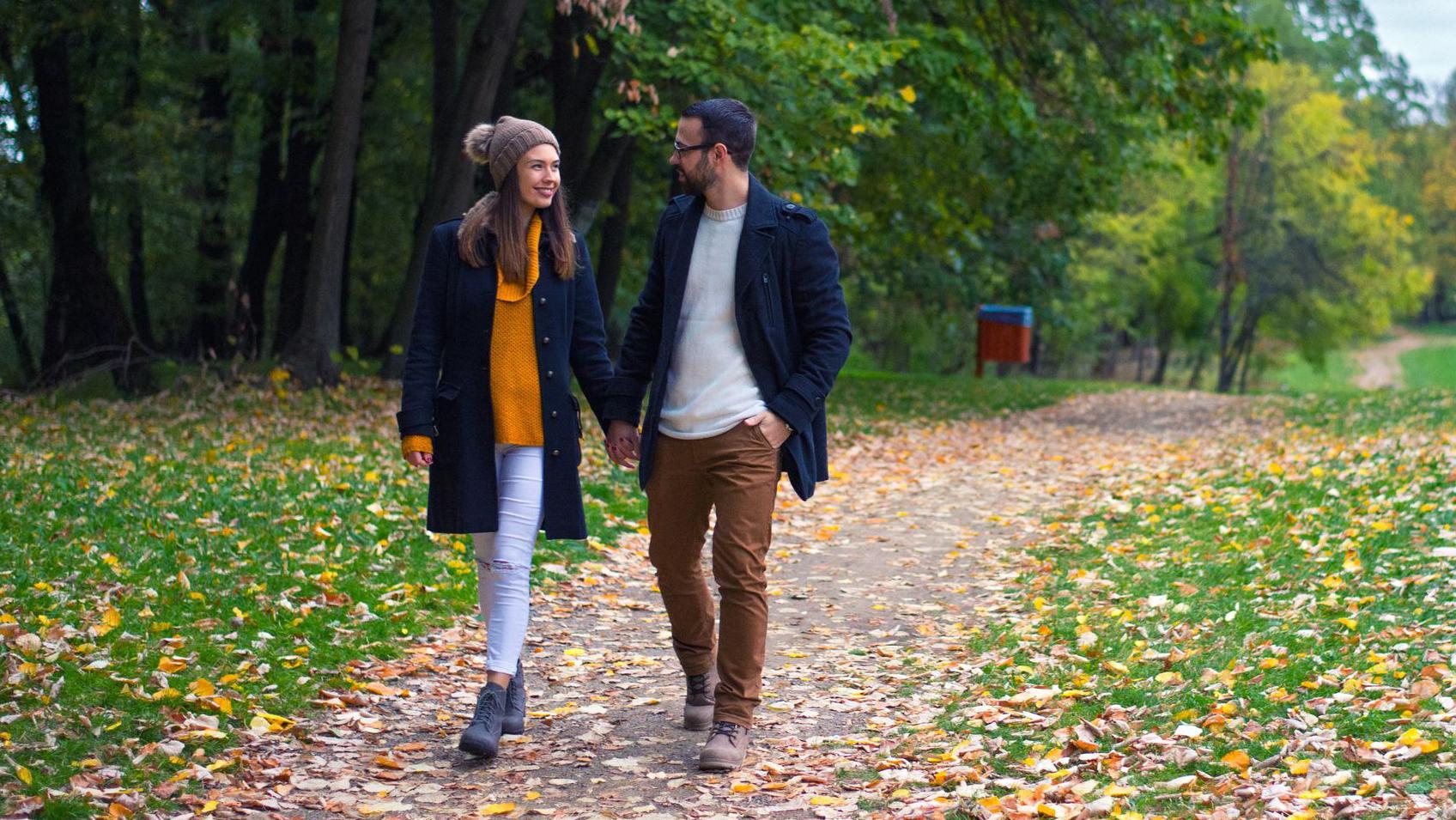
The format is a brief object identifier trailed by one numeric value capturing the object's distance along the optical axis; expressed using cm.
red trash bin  2861
